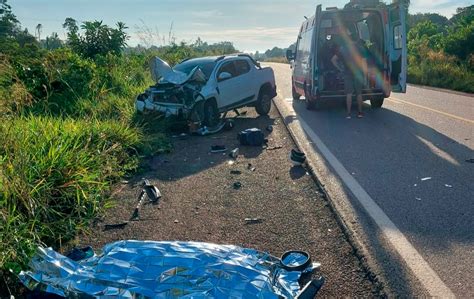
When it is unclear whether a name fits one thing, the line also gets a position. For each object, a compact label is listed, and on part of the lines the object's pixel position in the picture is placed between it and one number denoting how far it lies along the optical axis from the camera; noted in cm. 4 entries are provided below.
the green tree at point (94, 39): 1736
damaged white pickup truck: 1002
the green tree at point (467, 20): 2952
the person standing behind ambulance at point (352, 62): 1085
